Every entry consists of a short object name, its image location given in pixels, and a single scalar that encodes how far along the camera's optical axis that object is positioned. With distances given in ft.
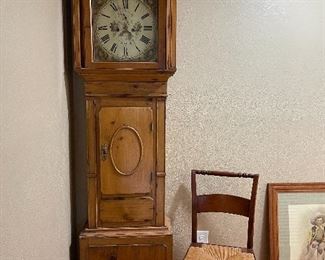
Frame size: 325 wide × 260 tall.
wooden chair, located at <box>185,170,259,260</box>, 7.67
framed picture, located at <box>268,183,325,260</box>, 8.30
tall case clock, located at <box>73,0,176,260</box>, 6.59
